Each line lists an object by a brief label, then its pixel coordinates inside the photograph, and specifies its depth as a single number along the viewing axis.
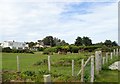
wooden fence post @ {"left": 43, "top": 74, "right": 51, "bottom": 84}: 2.07
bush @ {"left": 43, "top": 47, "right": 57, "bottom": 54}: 27.32
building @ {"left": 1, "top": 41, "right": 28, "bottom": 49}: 47.27
